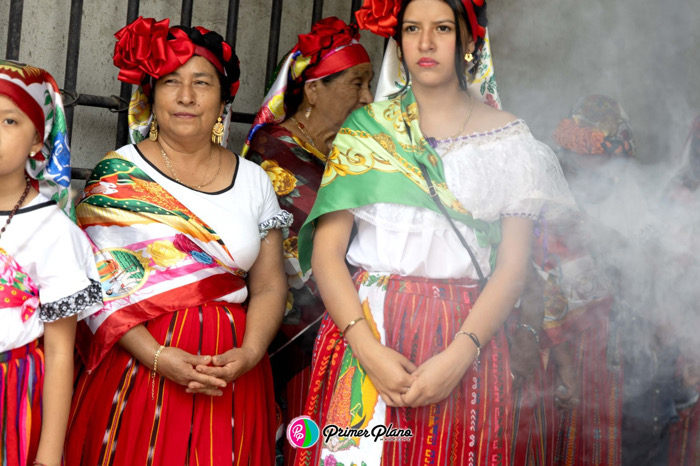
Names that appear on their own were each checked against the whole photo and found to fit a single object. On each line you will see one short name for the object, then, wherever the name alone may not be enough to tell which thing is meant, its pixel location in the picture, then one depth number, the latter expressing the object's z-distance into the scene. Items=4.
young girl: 4.54
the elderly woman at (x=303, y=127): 6.52
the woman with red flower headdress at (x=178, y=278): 5.30
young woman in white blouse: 4.78
